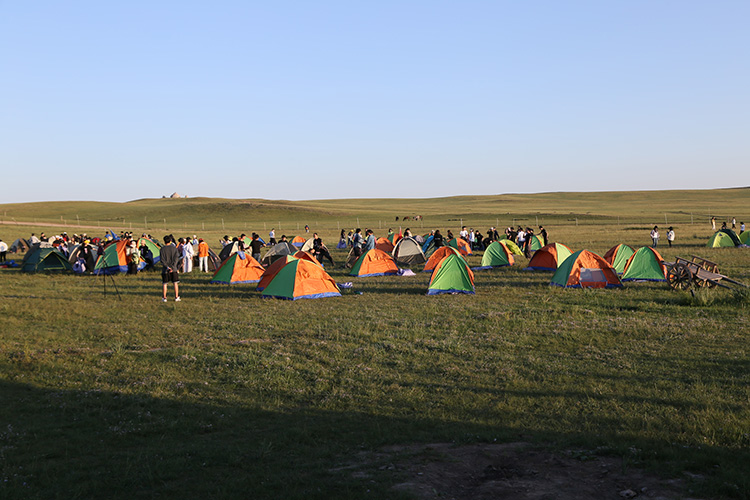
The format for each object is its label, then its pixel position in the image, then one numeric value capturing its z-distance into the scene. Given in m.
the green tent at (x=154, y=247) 29.48
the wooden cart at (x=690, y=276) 17.88
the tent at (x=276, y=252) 27.86
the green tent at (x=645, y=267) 20.95
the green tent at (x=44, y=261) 27.33
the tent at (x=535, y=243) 34.65
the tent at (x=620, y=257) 22.27
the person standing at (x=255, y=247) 29.16
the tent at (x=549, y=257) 25.16
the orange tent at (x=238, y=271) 22.17
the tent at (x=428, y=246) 32.80
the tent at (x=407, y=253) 29.67
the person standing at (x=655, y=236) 36.22
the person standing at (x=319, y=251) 26.84
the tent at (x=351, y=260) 28.86
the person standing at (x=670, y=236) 36.22
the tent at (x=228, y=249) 27.44
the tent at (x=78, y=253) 26.59
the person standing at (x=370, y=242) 28.37
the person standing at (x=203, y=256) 25.77
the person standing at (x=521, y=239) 33.09
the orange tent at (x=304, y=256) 23.21
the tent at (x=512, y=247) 31.19
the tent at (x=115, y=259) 26.16
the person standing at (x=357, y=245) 29.26
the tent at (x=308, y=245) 30.57
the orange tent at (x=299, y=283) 18.25
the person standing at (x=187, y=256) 25.40
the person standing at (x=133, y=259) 25.75
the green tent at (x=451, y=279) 19.14
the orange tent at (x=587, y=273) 19.48
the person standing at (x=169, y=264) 17.41
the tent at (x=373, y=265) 24.78
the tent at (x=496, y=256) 27.28
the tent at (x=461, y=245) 33.66
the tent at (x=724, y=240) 34.91
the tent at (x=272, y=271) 19.54
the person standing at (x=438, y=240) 29.02
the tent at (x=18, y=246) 37.28
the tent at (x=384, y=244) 32.97
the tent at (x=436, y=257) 25.28
